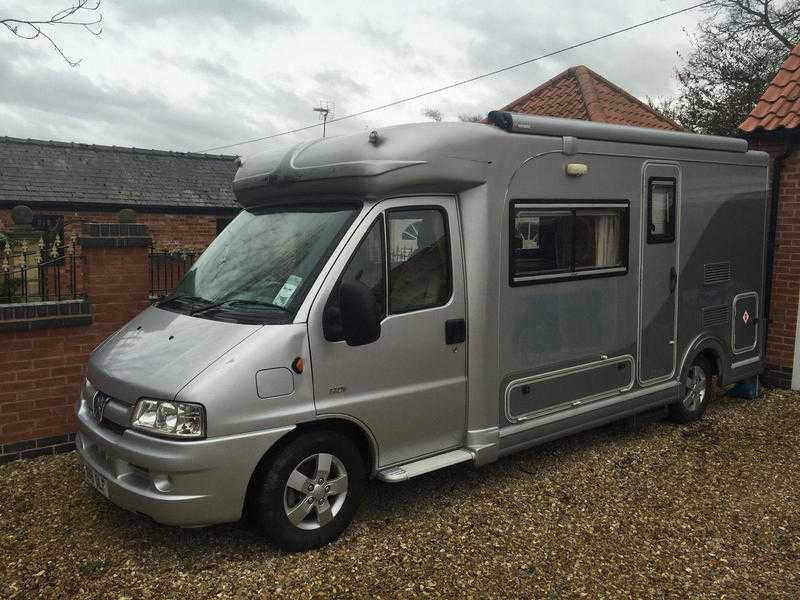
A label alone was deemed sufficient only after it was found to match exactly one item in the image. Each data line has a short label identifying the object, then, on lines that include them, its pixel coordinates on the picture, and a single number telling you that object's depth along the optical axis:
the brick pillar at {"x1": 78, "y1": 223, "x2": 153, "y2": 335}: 5.89
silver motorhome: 3.67
